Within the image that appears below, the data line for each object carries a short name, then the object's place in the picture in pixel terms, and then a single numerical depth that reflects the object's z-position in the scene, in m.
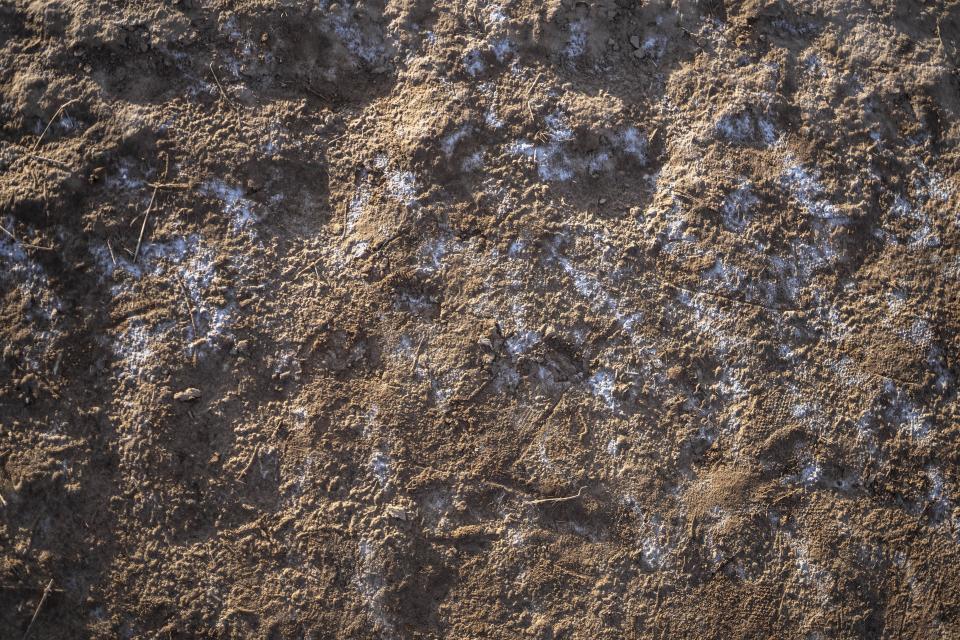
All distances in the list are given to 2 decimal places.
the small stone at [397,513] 2.53
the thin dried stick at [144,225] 2.67
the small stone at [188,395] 2.56
